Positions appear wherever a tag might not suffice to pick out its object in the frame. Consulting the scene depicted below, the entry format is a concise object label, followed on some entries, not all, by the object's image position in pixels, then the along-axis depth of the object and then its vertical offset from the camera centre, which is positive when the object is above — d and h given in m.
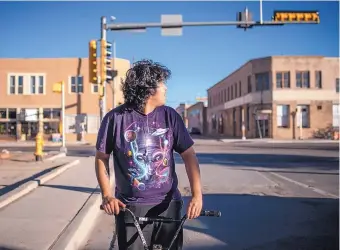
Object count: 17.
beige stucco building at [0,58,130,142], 34.38 +3.16
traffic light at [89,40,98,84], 12.86 +2.26
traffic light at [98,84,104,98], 13.35 +1.38
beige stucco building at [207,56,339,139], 37.41 +3.29
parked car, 61.49 -0.41
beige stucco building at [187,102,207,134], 71.06 +2.38
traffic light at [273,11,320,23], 11.47 +3.43
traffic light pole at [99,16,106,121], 12.60 +1.62
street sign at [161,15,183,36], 11.66 +3.31
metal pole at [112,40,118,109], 33.98 +6.47
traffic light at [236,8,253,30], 11.92 +3.54
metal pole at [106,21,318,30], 11.56 +3.26
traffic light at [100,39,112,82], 12.86 +2.41
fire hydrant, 13.65 -0.69
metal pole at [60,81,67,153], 18.04 -0.71
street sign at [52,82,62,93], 16.48 +1.81
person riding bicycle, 2.52 -0.19
